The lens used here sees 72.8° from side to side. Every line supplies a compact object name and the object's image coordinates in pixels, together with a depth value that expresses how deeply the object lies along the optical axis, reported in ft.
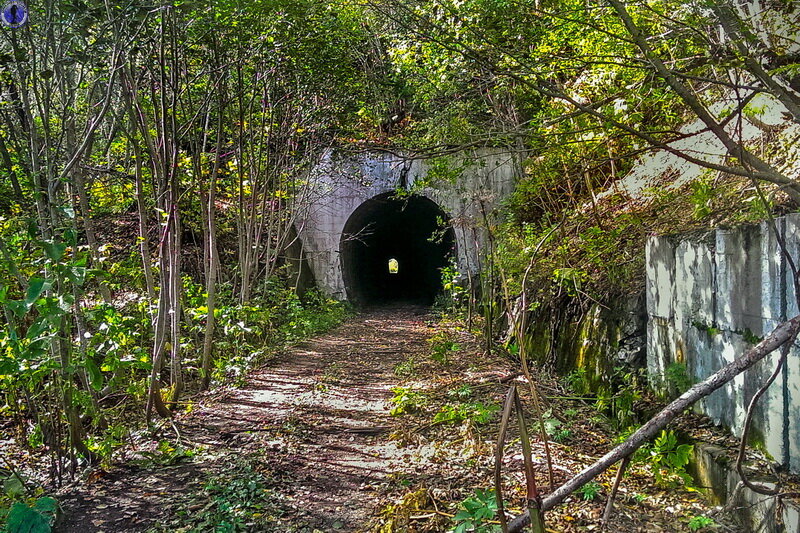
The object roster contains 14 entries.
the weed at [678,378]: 11.05
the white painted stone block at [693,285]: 10.37
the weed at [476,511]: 7.04
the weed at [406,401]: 16.34
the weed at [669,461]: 8.59
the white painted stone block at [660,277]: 12.10
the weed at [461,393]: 15.58
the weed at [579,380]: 15.87
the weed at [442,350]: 22.04
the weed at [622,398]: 12.76
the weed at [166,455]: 12.64
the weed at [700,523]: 8.46
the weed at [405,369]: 21.97
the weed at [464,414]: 13.79
